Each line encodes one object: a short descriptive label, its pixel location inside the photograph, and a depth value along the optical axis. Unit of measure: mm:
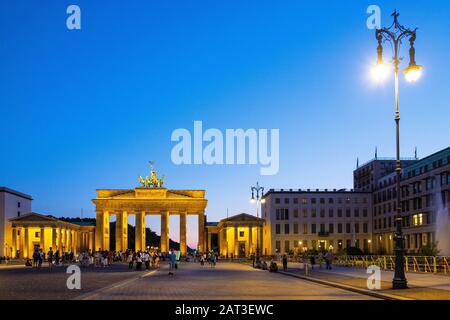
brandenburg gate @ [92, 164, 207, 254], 125812
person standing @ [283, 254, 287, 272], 53562
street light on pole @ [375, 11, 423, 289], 26016
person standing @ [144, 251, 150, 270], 60103
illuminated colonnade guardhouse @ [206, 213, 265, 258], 131625
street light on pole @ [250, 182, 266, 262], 70356
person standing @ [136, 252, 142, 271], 55625
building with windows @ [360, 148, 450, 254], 98938
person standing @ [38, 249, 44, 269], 59531
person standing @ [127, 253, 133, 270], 60650
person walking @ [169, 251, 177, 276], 44231
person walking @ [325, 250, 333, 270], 56406
